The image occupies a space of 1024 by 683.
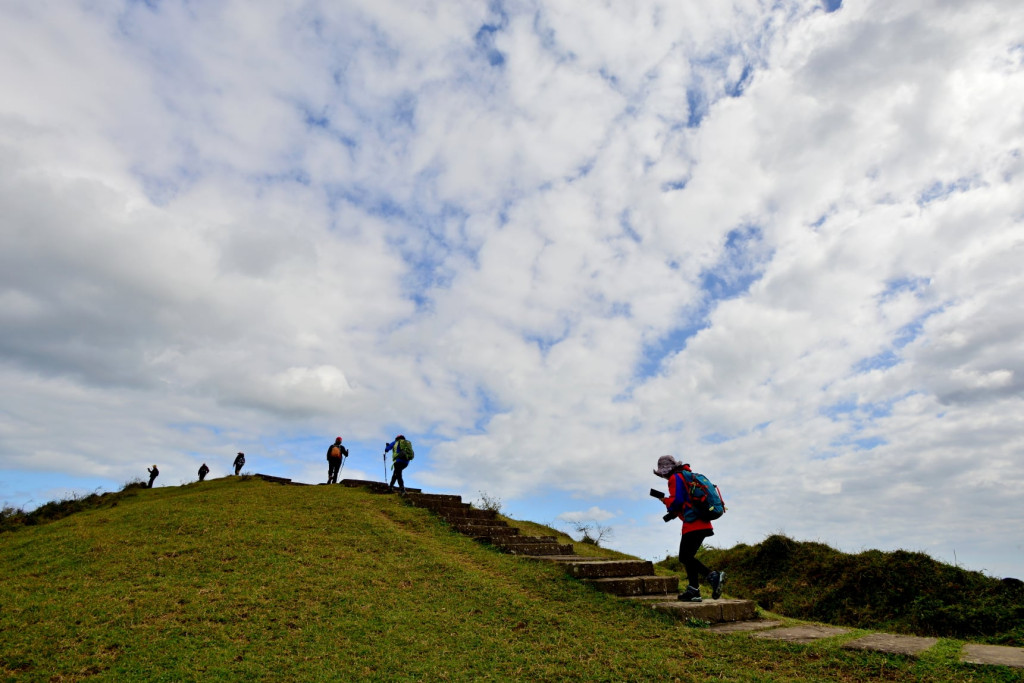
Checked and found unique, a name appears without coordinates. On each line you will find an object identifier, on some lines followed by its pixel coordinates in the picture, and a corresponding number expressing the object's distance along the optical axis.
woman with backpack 9.55
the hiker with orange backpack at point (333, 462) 24.95
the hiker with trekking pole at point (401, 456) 20.22
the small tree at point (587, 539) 20.19
